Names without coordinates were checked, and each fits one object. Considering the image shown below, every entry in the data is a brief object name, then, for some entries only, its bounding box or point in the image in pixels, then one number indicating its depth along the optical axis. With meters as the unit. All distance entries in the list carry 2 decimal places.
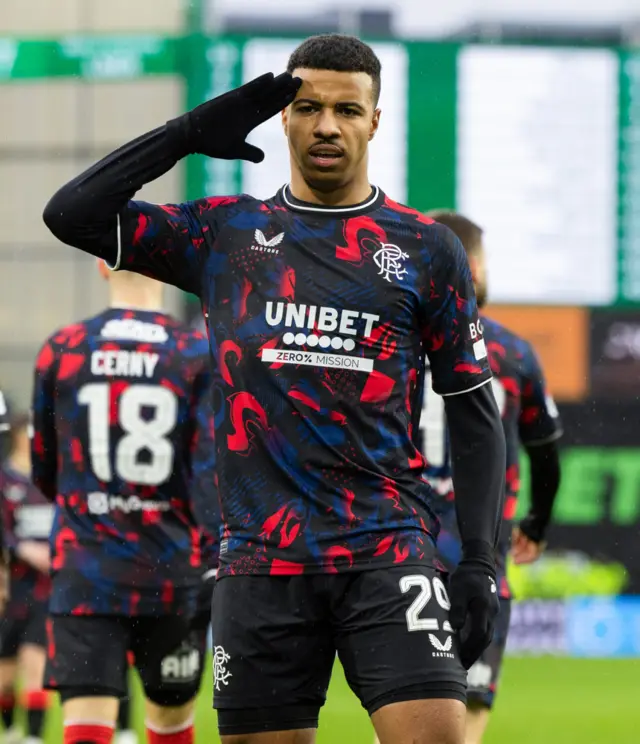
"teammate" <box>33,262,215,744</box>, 12.43
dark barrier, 36.03
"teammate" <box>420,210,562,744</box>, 12.62
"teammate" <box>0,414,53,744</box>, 19.44
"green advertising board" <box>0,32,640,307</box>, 36.25
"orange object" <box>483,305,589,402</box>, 36.41
